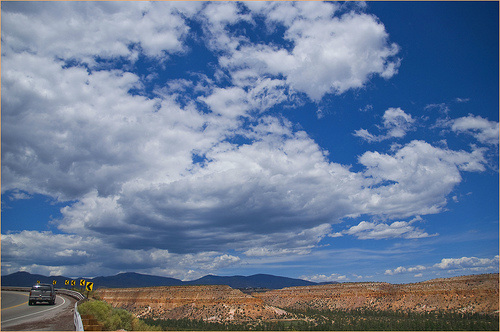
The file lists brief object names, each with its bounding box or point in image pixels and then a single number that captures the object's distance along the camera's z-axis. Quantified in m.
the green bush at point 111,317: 22.67
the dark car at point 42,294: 34.41
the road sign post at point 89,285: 30.66
